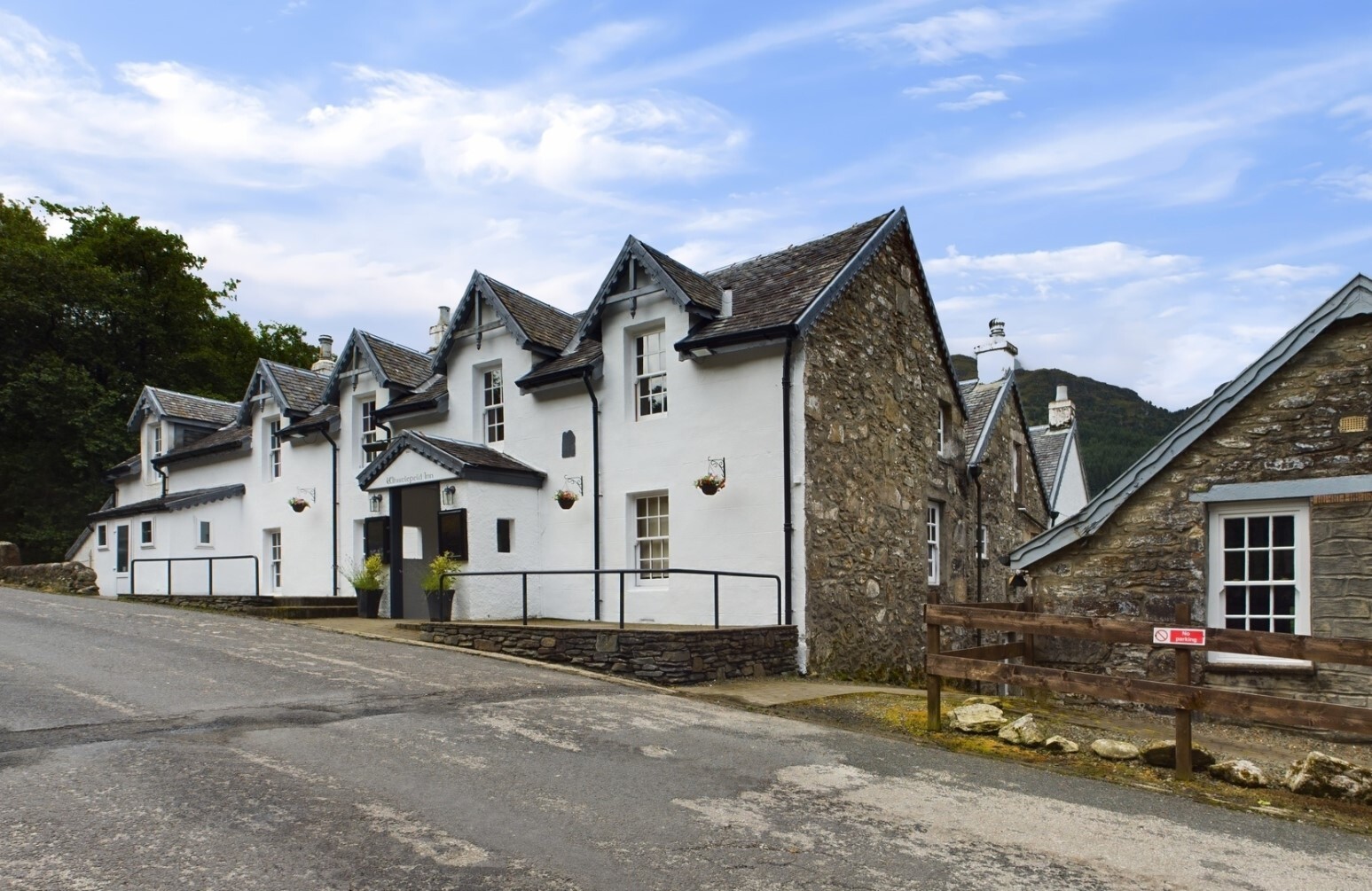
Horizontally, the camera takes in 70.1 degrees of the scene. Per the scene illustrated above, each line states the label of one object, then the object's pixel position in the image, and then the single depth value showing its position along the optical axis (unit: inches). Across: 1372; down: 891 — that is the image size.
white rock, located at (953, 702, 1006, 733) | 393.1
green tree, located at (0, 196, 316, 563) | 1411.2
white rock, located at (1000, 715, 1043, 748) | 373.1
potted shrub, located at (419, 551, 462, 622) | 699.4
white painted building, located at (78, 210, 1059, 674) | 623.8
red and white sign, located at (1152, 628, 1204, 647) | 324.8
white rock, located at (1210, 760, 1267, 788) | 319.9
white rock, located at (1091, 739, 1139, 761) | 351.6
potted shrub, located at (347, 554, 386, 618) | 820.6
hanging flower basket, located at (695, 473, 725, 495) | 623.2
